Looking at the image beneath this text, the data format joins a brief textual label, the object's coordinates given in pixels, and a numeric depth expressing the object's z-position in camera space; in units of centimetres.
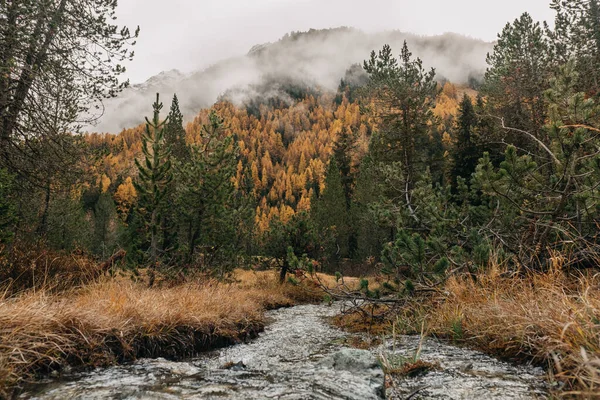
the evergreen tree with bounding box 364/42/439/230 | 2064
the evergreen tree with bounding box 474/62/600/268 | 455
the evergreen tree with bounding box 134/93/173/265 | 1190
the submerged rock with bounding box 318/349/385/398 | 289
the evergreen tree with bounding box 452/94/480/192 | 2773
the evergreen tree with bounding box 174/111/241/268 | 1588
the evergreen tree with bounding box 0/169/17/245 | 777
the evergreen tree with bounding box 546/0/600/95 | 2119
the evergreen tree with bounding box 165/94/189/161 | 4353
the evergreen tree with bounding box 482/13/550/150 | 1977
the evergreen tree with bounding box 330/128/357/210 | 6059
